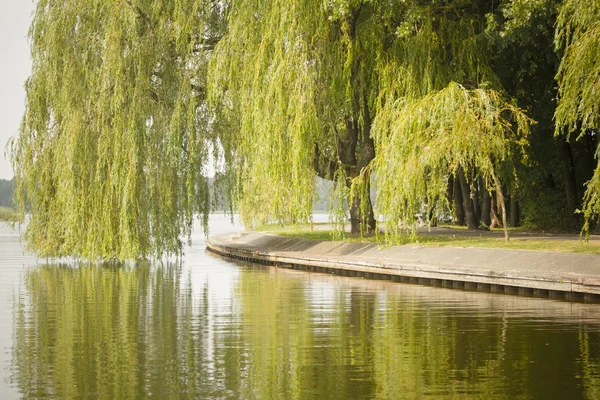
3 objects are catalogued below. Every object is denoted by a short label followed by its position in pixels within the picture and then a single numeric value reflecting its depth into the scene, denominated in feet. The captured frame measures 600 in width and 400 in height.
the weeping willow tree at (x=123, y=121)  89.04
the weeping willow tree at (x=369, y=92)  79.87
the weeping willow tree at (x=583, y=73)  61.36
